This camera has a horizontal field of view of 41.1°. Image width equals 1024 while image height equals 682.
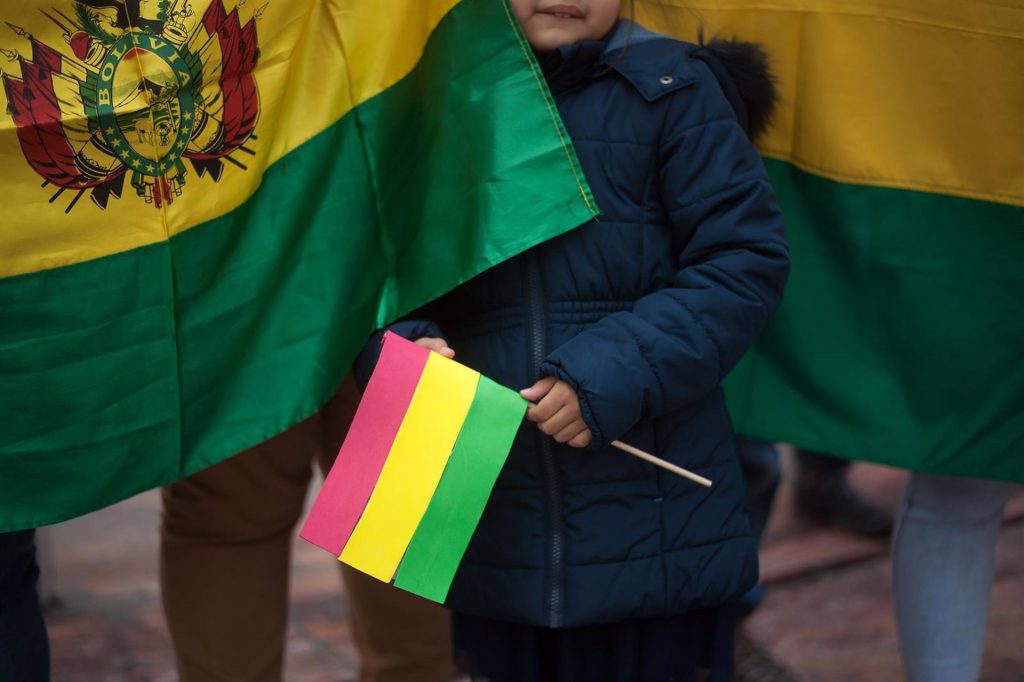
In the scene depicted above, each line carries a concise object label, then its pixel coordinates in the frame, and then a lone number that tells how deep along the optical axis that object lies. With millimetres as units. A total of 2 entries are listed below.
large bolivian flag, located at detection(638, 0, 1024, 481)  2260
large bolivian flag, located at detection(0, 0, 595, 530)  1850
